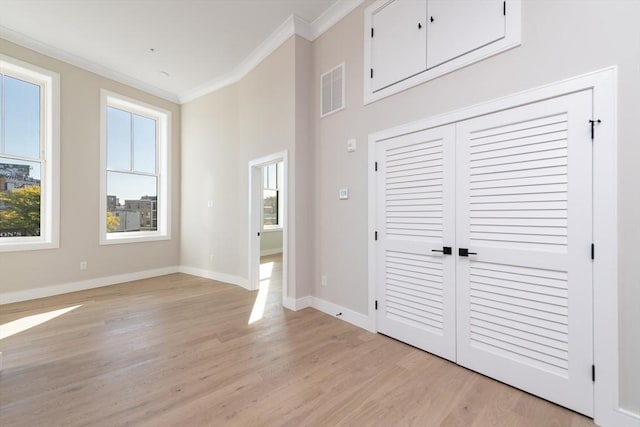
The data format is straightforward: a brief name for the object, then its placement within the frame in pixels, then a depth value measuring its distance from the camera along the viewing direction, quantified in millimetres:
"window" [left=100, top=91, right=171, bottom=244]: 4809
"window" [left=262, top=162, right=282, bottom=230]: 8352
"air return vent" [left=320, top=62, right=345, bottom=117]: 3234
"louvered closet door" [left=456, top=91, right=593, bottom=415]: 1698
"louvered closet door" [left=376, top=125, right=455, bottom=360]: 2312
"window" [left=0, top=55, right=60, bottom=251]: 3781
